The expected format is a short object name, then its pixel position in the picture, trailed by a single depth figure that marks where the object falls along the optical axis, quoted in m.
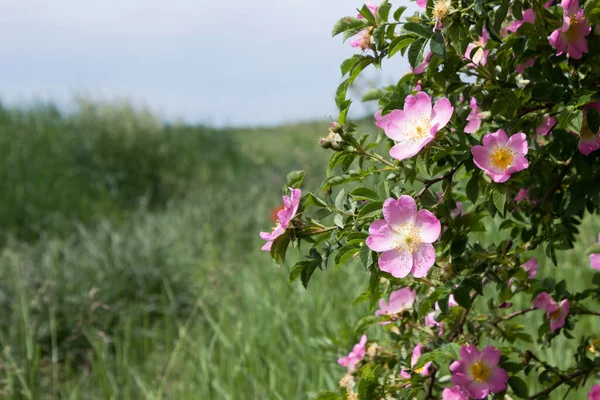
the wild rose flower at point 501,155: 1.07
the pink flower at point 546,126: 1.41
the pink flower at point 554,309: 1.48
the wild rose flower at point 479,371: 1.34
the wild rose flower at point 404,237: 1.05
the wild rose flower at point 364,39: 1.19
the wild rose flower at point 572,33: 1.19
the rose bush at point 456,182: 1.08
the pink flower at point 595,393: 1.61
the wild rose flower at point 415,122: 1.08
